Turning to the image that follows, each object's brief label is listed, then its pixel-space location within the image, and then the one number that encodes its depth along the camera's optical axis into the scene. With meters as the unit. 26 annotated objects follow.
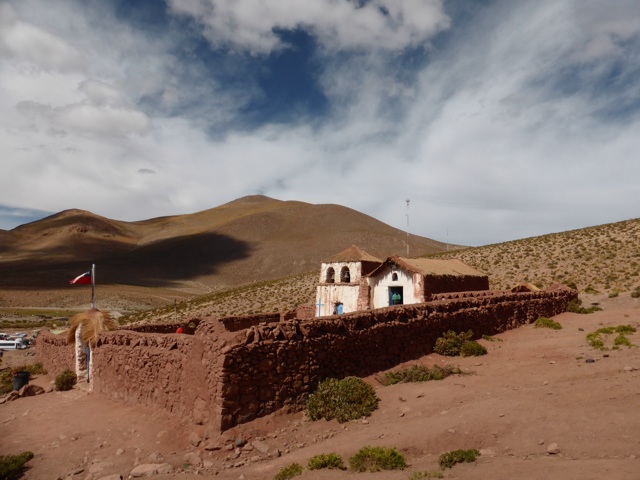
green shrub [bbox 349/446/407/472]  6.96
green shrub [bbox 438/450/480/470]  6.52
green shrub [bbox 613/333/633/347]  12.84
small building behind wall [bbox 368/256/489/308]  24.05
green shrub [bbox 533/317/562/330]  18.63
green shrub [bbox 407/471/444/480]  6.07
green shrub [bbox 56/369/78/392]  17.25
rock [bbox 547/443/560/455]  6.50
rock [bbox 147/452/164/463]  9.11
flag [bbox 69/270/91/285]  18.01
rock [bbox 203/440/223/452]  9.01
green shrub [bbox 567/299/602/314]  22.70
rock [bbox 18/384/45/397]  16.65
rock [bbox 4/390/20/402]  16.08
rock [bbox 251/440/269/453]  8.95
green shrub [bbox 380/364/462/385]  11.94
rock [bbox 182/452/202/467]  8.70
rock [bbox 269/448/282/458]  8.75
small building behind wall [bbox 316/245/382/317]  28.41
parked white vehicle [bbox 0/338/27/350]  35.28
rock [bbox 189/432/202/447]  9.40
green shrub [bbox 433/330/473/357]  14.47
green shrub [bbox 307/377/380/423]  9.96
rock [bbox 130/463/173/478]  8.54
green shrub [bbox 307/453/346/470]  7.45
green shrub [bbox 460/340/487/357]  14.25
